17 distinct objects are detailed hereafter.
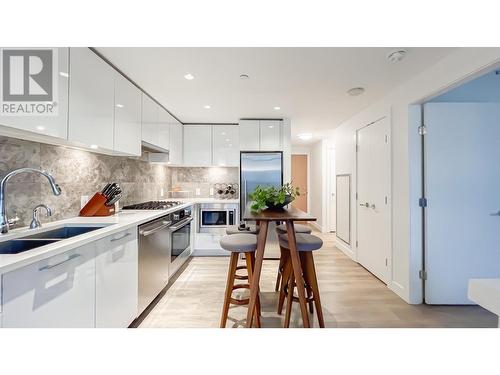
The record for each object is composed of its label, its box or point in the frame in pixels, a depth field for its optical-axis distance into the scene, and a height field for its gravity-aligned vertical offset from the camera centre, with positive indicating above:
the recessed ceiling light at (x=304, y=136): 5.01 +1.23
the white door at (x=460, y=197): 2.28 -0.06
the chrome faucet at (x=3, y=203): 1.36 -0.09
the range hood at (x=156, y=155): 3.37 +0.51
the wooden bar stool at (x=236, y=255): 1.75 -0.55
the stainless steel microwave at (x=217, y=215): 3.80 -0.44
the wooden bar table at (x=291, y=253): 1.62 -0.49
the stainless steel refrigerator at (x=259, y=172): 3.75 +0.29
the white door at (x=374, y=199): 2.79 -0.12
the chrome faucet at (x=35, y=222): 1.54 -0.23
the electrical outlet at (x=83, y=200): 2.13 -0.11
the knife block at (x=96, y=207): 2.09 -0.17
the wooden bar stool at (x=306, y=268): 1.76 -0.67
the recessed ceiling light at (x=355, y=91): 2.61 +1.18
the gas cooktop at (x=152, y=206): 2.72 -0.21
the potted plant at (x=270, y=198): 1.88 -0.07
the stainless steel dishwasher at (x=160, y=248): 2.06 -0.65
